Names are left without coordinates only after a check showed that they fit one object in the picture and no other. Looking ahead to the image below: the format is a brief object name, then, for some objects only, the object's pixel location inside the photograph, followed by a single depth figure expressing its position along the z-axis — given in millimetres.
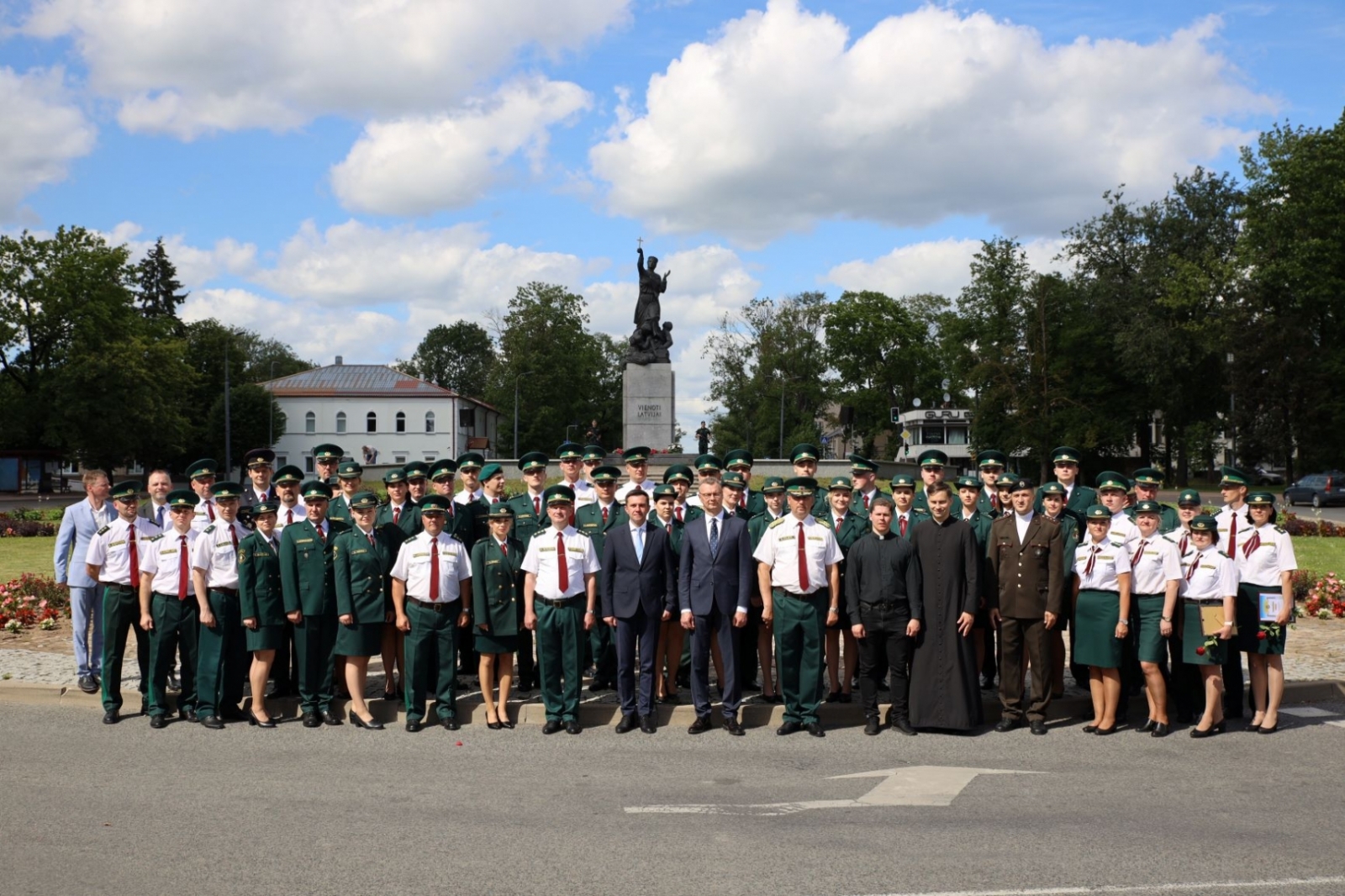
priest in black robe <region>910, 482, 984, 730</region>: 8953
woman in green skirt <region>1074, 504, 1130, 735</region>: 8977
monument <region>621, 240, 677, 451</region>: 38250
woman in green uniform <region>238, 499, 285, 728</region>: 9336
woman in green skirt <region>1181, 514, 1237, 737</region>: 8867
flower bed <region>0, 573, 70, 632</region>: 14203
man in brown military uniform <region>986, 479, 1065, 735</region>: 9141
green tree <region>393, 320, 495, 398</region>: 122125
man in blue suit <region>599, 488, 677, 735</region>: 9164
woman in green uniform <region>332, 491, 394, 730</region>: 9281
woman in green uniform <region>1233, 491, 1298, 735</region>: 9023
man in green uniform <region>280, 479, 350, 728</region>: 9367
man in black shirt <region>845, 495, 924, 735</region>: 9078
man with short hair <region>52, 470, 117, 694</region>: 10477
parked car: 44812
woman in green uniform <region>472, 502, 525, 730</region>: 9289
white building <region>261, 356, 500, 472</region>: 97500
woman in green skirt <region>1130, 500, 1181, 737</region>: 8945
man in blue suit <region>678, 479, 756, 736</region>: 9133
